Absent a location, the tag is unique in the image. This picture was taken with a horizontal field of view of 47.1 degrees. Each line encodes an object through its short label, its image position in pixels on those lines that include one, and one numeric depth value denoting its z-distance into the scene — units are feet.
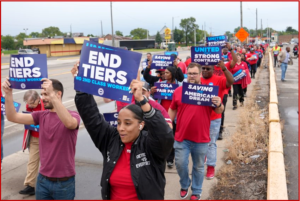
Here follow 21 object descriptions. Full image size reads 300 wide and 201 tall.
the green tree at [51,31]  403.54
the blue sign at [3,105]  20.07
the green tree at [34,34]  437.13
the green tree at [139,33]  441.27
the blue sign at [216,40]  29.68
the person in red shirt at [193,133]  15.71
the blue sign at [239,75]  36.42
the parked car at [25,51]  151.53
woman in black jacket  9.09
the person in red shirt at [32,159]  17.53
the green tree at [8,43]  289.12
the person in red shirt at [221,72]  22.82
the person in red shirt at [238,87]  36.45
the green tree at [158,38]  329.72
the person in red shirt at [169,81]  21.03
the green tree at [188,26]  359.25
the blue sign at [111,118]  17.78
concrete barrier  16.12
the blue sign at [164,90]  20.57
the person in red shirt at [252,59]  64.95
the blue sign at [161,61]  28.17
